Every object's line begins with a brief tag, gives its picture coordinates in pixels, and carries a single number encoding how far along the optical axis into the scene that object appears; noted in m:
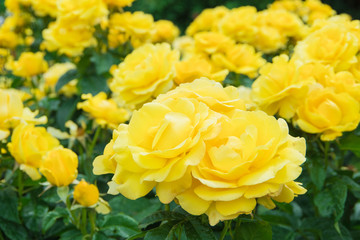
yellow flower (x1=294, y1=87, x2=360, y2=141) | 0.87
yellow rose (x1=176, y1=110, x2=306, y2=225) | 0.71
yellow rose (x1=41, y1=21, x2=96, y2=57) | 1.19
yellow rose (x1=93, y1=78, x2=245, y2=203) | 0.71
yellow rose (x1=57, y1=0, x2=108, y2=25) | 1.15
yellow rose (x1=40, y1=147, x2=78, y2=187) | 0.85
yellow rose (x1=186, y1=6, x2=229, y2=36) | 1.62
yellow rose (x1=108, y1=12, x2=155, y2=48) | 1.20
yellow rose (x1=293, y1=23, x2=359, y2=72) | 0.95
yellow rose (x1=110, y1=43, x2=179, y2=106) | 0.95
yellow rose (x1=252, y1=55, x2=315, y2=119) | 0.89
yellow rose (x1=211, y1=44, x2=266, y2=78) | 1.13
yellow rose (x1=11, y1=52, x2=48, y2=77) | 1.27
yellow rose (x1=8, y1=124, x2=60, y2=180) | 0.88
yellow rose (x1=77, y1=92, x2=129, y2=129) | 1.03
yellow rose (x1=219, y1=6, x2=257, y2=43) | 1.28
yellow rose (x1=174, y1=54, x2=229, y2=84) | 0.97
